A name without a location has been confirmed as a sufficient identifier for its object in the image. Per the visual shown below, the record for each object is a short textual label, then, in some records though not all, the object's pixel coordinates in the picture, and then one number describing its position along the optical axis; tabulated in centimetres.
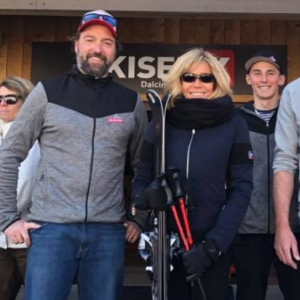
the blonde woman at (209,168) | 266
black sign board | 676
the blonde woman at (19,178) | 340
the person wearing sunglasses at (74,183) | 281
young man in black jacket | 340
